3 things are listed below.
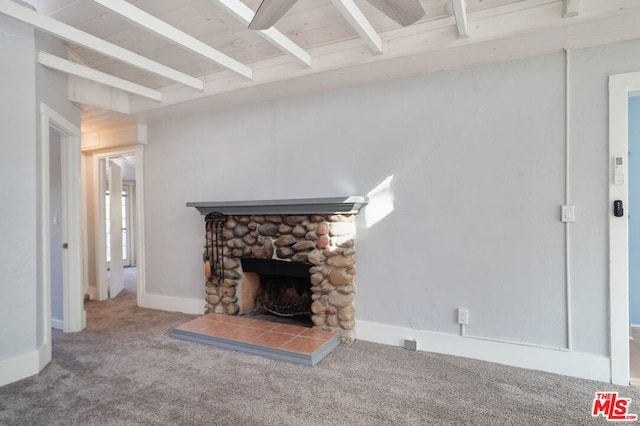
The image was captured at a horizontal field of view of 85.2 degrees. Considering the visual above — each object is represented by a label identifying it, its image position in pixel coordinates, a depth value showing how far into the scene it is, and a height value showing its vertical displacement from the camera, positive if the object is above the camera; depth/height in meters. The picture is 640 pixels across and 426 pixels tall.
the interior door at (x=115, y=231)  4.96 -0.27
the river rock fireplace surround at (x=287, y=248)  3.06 -0.36
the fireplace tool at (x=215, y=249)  3.66 -0.40
